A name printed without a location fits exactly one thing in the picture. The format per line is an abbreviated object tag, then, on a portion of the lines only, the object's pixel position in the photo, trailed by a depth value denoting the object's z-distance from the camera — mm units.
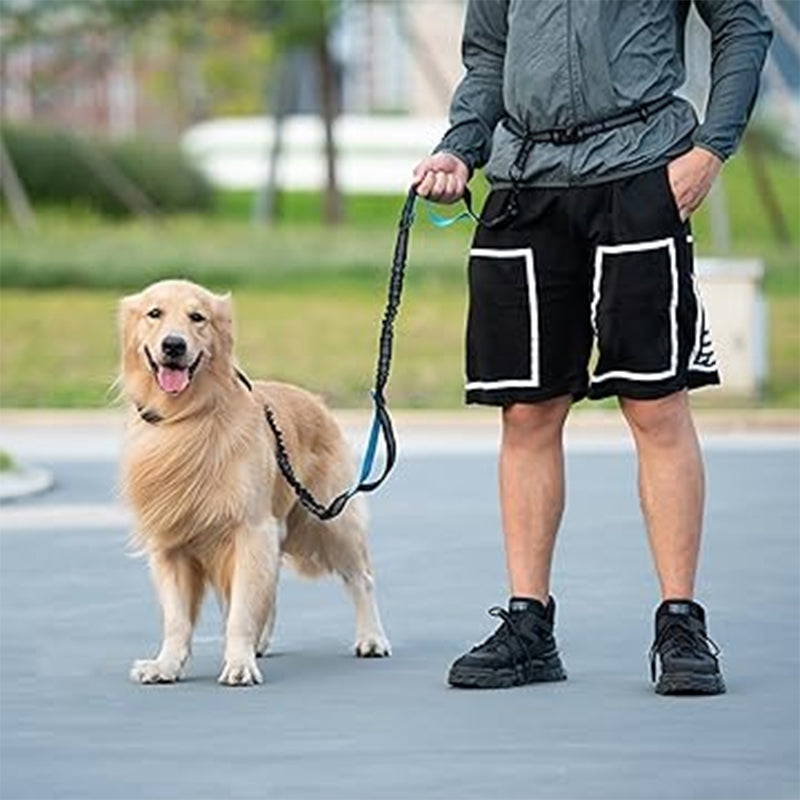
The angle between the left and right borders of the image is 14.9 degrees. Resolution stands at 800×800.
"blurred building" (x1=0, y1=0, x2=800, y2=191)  41594
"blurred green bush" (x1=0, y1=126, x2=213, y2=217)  40312
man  7586
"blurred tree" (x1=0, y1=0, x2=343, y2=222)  40156
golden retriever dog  8109
